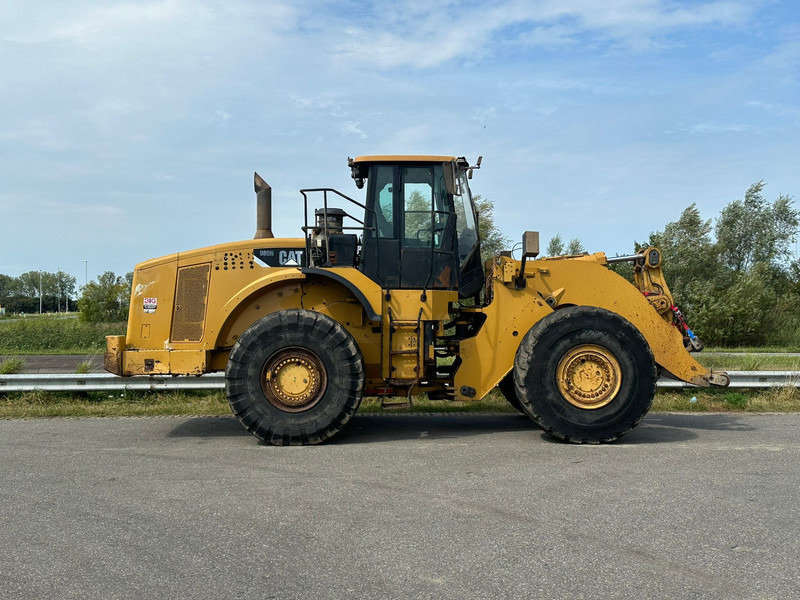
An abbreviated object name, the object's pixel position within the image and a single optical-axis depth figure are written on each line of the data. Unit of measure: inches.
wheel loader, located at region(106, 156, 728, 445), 281.0
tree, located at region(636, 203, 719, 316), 1204.0
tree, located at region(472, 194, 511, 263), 910.4
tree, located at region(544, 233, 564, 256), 1505.9
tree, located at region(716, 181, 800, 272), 1509.6
